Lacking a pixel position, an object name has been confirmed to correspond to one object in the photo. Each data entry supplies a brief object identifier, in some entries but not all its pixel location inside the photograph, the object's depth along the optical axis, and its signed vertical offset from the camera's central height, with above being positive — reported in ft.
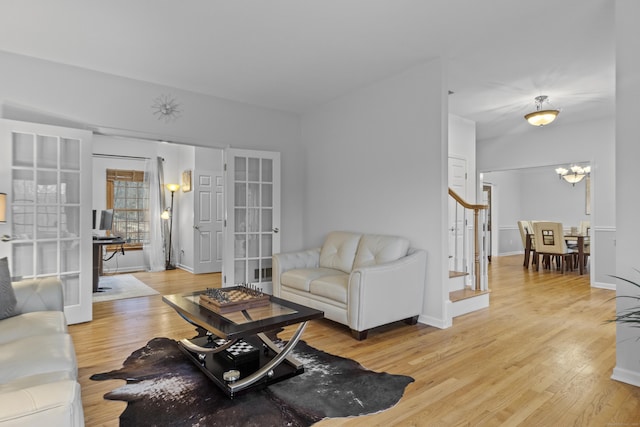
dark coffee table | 7.19 -3.13
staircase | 13.52 -2.60
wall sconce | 10.12 +0.23
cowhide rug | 6.58 -3.63
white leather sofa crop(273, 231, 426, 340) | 10.69 -2.13
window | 24.13 +0.75
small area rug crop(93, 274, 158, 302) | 16.58 -3.65
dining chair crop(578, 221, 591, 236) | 25.54 -0.85
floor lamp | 24.62 -0.06
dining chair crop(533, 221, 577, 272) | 23.29 -1.91
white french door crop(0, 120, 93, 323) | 11.49 +0.34
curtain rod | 23.00 +3.80
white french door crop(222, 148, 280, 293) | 16.15 -0.04
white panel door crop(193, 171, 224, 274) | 23.12 -0.44
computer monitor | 19.69 -0.26
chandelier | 28.19 +3.33
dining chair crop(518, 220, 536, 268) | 25.99 -1.29
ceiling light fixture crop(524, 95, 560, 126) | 15.38 +4.21
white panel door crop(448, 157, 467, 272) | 17.42 +0.55
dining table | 22.99 -1.79
